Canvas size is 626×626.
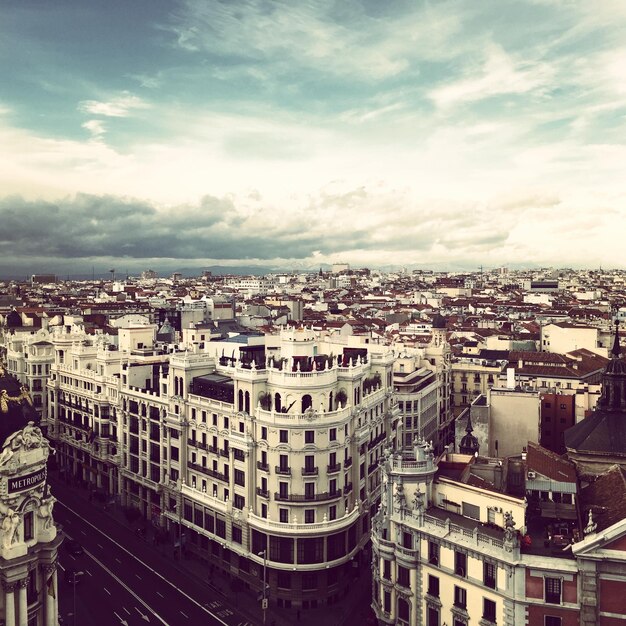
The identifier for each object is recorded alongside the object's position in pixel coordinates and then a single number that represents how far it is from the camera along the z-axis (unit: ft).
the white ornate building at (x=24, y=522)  133.28
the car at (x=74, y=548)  261.85
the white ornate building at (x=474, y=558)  149.79
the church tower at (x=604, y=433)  208.74
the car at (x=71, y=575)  237.06
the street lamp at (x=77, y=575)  240.44
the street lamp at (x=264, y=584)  213.71
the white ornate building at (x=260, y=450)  227.61
